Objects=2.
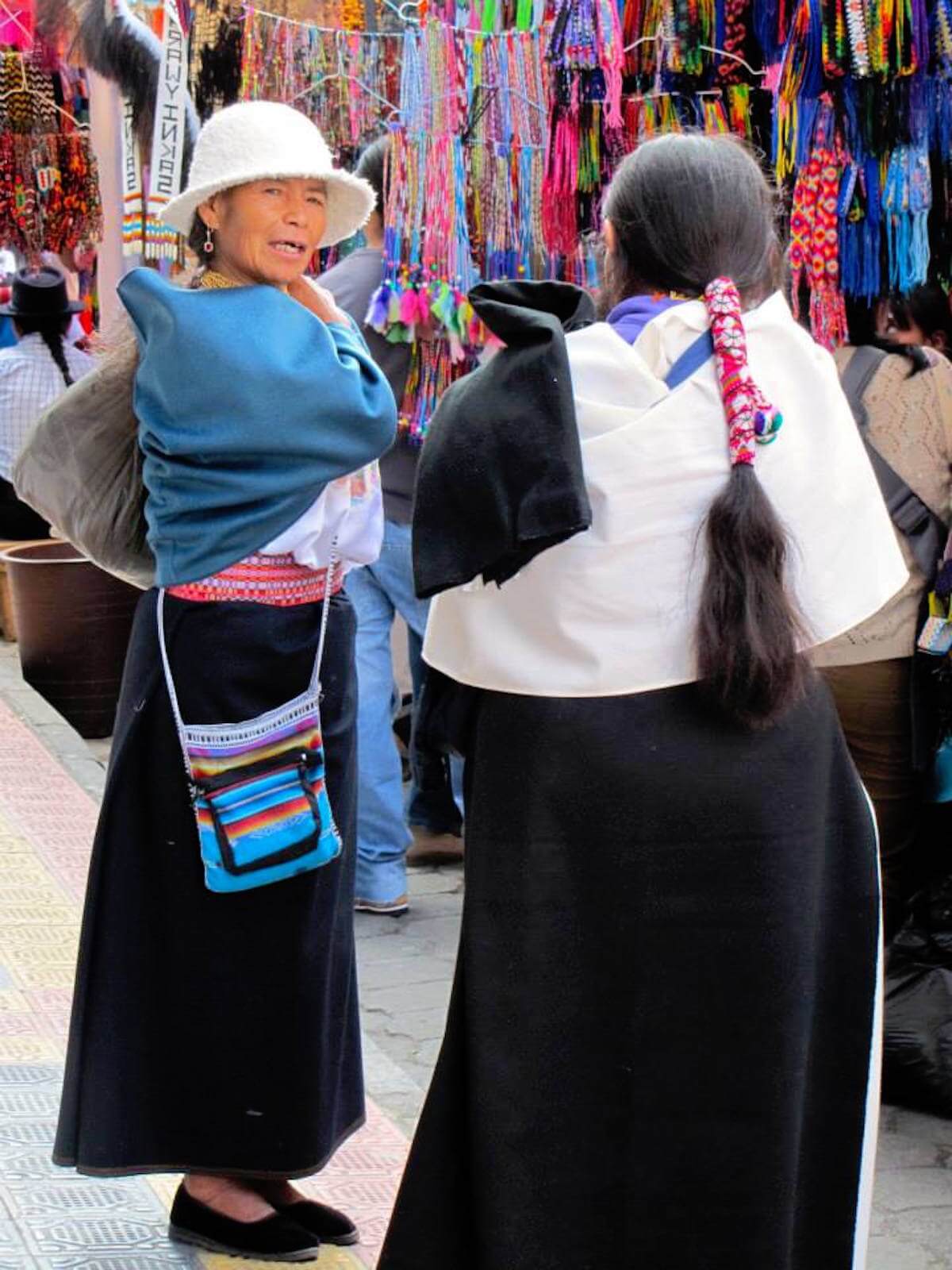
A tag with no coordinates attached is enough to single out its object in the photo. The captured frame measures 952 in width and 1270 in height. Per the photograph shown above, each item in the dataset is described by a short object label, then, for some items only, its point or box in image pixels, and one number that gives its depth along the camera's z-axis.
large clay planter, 6.69
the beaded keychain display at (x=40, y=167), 8.40
